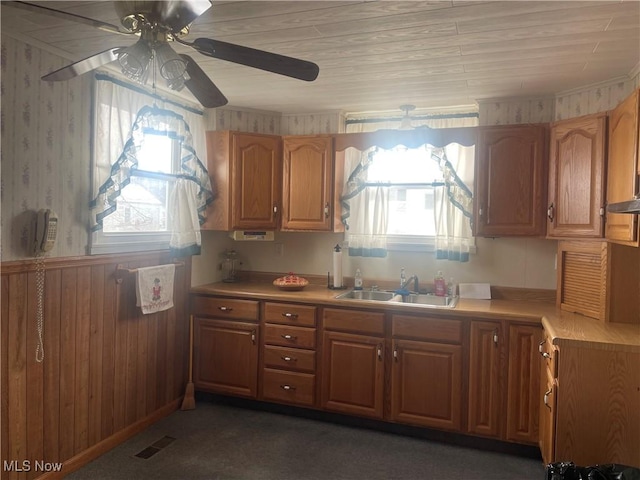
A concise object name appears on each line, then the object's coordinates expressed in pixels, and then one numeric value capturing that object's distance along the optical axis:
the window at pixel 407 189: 3.54
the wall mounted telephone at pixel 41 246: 2.27
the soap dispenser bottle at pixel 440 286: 3.41
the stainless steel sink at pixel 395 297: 3.36
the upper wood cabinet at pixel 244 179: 3.52
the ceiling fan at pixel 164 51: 1.46
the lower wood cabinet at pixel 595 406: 2.15
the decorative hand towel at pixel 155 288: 2.92
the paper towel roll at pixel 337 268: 3.65
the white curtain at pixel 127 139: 2.71
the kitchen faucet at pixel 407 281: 3.47
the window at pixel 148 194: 2.94
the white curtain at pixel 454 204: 3.28
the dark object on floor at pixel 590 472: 1.88
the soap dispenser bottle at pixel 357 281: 3.65
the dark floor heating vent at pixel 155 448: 2.77
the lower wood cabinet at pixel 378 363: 2.81
